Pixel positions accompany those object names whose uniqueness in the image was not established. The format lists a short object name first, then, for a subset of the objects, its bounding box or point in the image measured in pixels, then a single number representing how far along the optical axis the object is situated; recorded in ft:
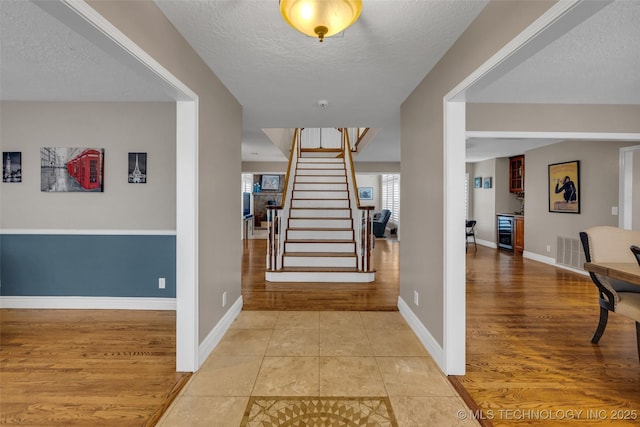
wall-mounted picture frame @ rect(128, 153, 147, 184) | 10.41
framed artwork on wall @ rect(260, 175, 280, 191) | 39.27
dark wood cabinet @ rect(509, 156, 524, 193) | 22.34
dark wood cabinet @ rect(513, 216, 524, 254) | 21.47
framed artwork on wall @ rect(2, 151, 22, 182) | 10.30
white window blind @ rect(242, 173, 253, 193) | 30.42
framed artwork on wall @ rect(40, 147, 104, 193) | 10.32
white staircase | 14.10
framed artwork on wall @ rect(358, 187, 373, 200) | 39.11
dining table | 5.84
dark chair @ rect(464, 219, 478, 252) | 21.60
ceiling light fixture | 4.11
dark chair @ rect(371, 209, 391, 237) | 28.60
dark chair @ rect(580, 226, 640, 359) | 7.34
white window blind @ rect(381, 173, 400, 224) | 32.07
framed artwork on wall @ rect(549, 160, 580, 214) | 16.58
